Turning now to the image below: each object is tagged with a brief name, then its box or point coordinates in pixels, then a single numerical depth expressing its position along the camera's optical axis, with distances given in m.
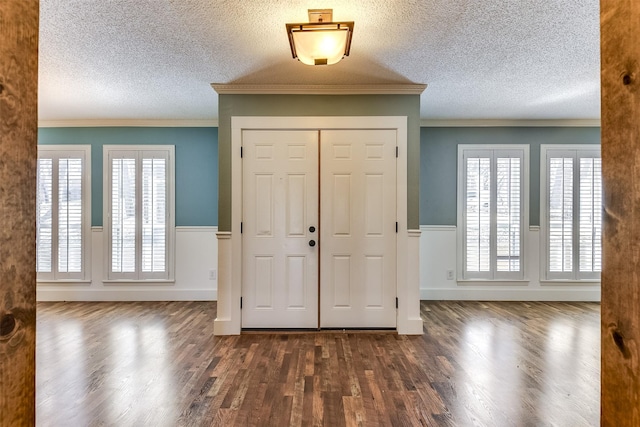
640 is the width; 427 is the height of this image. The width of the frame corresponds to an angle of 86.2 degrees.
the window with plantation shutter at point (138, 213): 4.80
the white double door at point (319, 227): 3.56
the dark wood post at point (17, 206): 0.50
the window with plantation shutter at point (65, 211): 4.77
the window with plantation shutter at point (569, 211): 4.78
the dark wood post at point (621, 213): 0.53
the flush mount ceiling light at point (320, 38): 2.12
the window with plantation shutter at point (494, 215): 4.80
